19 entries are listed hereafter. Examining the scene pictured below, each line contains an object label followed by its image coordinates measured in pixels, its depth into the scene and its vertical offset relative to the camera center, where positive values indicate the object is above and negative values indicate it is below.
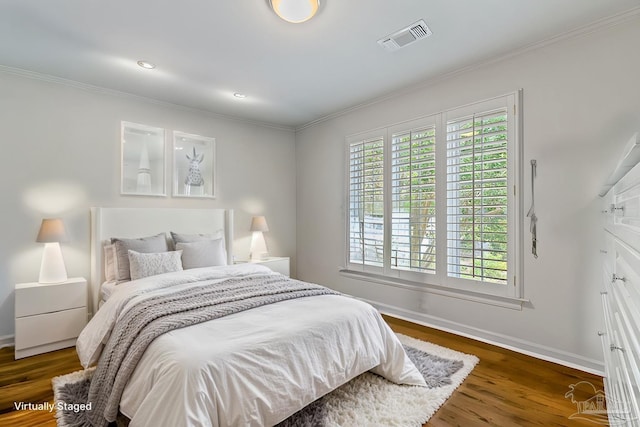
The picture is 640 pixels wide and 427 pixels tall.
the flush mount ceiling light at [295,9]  2.04 +1.36
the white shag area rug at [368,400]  1.79 -1.17
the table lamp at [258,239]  4.36 -0.36
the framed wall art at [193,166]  3.93 +0.61
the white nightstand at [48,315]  2.71 -0.91
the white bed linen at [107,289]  2.94 -0.72
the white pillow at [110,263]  3.16 -0.51
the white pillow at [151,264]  2.94 -0.48
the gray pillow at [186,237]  3.54 -0.28
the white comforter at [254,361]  1.41 -0.79
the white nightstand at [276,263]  4.23 -0.68
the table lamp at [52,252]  2.91 -0.36
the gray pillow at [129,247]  3.06 -0.35
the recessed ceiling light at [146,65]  2.87 +1.37
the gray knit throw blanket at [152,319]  1.69 -0.62
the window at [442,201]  2.77 +0.13
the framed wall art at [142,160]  3.58 +0.62
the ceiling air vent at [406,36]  2.38 +1.40
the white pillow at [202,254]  3.33 -0.44
